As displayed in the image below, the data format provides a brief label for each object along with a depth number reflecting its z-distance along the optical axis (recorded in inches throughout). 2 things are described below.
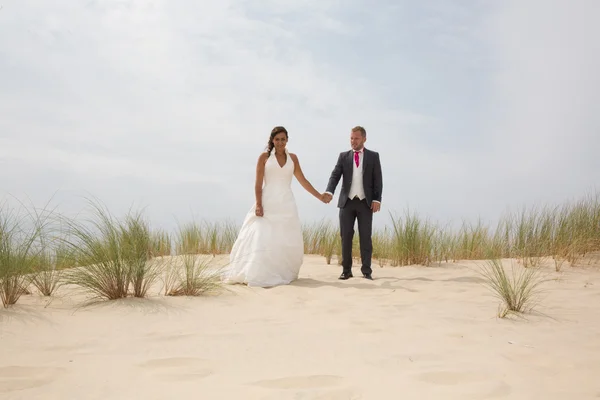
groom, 258.7
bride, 234.8
